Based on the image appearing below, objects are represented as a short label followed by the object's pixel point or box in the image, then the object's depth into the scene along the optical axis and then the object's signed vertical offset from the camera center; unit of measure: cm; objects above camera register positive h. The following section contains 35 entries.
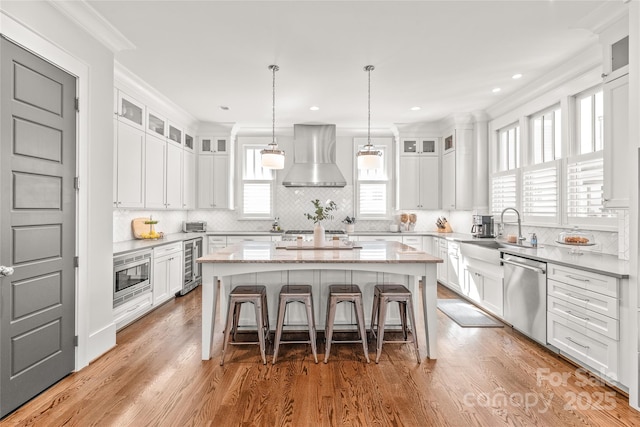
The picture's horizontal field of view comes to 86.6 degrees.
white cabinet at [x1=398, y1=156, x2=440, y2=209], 657 +56
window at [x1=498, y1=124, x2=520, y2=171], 515 +105
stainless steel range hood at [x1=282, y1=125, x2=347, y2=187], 643 +123
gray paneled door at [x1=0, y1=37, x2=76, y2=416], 215 -7
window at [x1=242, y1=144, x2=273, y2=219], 668 +49
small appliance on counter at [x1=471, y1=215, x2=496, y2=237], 527 -18
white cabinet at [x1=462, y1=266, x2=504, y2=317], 399 -96
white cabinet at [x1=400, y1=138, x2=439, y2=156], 658 +132
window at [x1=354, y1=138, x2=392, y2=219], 675 +48
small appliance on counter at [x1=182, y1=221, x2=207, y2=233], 628 -25
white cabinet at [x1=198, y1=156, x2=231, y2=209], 652 +51
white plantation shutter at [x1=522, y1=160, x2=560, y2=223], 412 +28
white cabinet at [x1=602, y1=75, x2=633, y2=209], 271 +59
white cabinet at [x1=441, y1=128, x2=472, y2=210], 584 +80
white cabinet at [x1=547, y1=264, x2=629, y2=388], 247 -85
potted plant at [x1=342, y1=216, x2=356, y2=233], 645 -14
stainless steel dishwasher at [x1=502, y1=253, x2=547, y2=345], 323 -83
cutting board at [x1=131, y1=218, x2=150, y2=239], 479 -20
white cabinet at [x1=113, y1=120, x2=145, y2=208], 397 +58
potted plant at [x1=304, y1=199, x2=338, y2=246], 379 -25
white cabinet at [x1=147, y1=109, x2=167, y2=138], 476 +131
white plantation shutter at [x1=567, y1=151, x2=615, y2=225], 348 +27
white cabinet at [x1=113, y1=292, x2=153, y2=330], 359 -110
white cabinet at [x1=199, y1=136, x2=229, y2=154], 654 +132
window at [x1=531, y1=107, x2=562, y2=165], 424 +103
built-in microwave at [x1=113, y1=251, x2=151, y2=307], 351 -70
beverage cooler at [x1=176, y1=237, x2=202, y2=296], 535 -88
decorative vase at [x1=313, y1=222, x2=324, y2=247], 380 -25
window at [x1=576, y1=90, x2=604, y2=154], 359 +103
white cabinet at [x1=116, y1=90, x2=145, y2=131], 406 +129
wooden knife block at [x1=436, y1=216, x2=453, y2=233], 653 -23
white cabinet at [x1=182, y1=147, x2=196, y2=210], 598 +61
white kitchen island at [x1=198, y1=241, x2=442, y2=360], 293 -53
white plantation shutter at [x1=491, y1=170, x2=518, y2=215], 496 +36
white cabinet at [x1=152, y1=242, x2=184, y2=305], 441 -81
